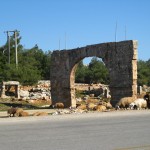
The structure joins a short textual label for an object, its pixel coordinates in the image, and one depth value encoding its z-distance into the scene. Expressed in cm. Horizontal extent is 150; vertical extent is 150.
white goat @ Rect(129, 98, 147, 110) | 2578
